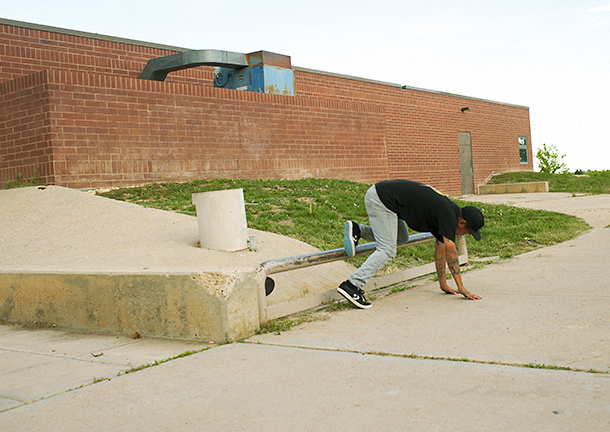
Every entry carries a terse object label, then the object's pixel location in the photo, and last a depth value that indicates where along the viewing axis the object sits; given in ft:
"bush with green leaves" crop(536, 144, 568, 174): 132.98
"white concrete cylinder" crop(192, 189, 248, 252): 23.75
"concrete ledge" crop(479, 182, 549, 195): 85.76
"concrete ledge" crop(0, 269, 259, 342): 14.92
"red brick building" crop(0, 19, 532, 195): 43.25
